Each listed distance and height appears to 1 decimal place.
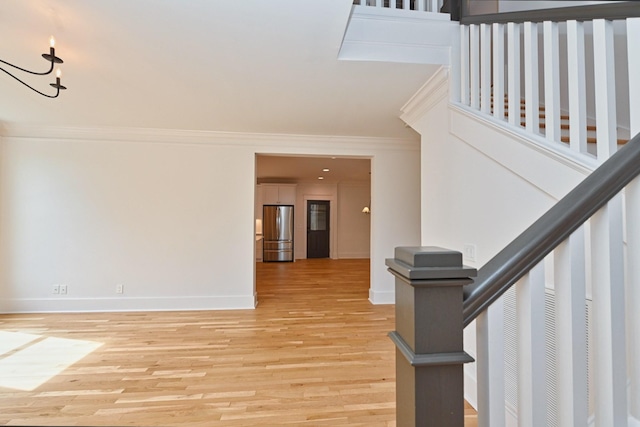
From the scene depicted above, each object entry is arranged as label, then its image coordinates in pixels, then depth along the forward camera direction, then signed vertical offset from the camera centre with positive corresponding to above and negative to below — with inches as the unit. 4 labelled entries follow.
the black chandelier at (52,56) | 69.1 +37.9
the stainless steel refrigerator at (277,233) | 340.5 -15.3
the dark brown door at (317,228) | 372.8 -11.2
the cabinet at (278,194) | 347.6 +29.3
